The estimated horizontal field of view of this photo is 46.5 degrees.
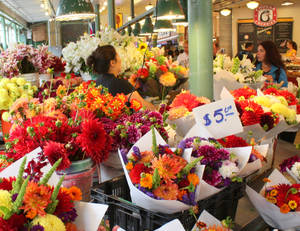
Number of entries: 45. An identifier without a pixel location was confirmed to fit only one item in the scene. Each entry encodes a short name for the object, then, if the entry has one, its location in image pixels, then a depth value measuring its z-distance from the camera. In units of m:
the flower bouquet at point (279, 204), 1.22
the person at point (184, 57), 5.14
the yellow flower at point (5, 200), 0.78
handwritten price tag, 1.52
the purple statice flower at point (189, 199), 1.06
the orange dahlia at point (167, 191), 1.03
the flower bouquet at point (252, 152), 1.31
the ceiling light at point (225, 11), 12.08
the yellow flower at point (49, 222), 0.76
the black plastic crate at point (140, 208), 1.07
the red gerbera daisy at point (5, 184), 0.90
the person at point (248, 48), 7.36
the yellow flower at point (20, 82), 2.33
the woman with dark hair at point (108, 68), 3.00
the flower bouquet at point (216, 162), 1.19
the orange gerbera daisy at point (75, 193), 0.91
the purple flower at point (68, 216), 0.84
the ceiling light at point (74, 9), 2.90
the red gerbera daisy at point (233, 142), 1.52
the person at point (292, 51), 9.91
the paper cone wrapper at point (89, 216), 0.88
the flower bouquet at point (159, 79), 3.07
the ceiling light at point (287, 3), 12.29
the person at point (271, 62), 4.24
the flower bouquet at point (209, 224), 1.04
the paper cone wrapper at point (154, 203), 1.02
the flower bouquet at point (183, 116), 1.84
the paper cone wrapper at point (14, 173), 1.05
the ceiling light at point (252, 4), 9.90
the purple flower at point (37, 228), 0.74
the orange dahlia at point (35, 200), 0.76
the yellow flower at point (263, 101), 2.08
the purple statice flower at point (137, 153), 1.19
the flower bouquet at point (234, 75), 2.82
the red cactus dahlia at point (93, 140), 1.28
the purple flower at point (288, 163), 1.57
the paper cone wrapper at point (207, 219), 1.08
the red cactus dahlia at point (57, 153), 1.24
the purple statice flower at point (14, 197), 0.80
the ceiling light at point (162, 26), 4.09
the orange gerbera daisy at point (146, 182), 1.04
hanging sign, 12.52
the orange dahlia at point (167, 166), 1.06
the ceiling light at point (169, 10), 2.69
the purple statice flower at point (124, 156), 1.17
